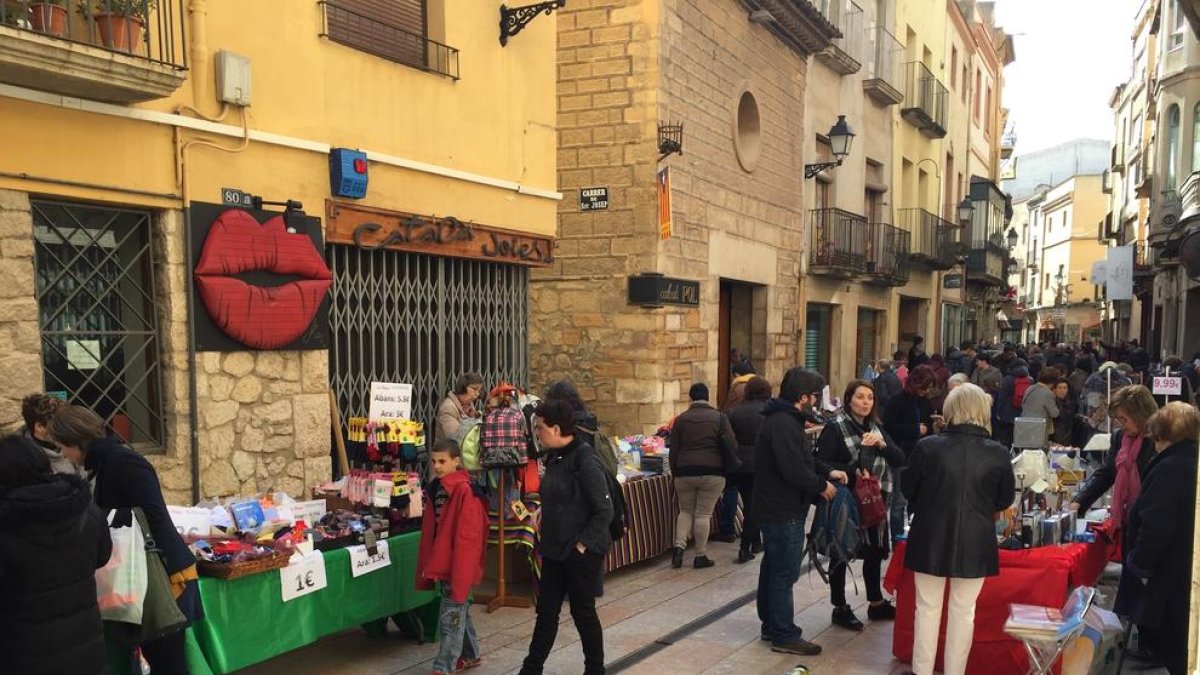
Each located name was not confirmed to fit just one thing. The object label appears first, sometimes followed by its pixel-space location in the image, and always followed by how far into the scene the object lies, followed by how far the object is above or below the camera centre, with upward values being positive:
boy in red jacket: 4.65 -1.33
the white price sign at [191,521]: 4.48 -1.13
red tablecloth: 4.65 -1.56
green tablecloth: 4.19 -1.64
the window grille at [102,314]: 4.98 -0.05
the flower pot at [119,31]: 4.72 +1.52
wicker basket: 4.21 -1.30
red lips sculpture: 5.62 +0.16
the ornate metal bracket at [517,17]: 7.97 +2.69
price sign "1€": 4.50 -1.44
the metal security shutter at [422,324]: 6.87 -0.16
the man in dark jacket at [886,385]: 11.47 -1.08
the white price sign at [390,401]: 5.98 -0.67
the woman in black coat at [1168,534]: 4.33 -1.16
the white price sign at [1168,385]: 9.87 -0.93
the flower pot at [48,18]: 4.44 +1.49
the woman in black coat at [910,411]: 6.99 -0.90
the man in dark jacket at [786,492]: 5.05 -1.11
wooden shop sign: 6.62 +0.59
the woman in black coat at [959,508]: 4.34 -1.03
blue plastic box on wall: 6.46 +1.01
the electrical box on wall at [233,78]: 5.62 +1.49
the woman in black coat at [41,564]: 3.10 -0.95
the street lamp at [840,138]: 13.94 +2.73
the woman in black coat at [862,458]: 5.44 -0.97
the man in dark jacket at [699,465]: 6.98 -1.29
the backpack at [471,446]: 5.85 -0.96
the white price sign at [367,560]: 4.87 -1.47
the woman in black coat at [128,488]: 3.78 -0.81
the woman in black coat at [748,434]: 7.33 -1.11
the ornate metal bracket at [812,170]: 14.87 +2.34
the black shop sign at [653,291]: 10.19 +0.17
